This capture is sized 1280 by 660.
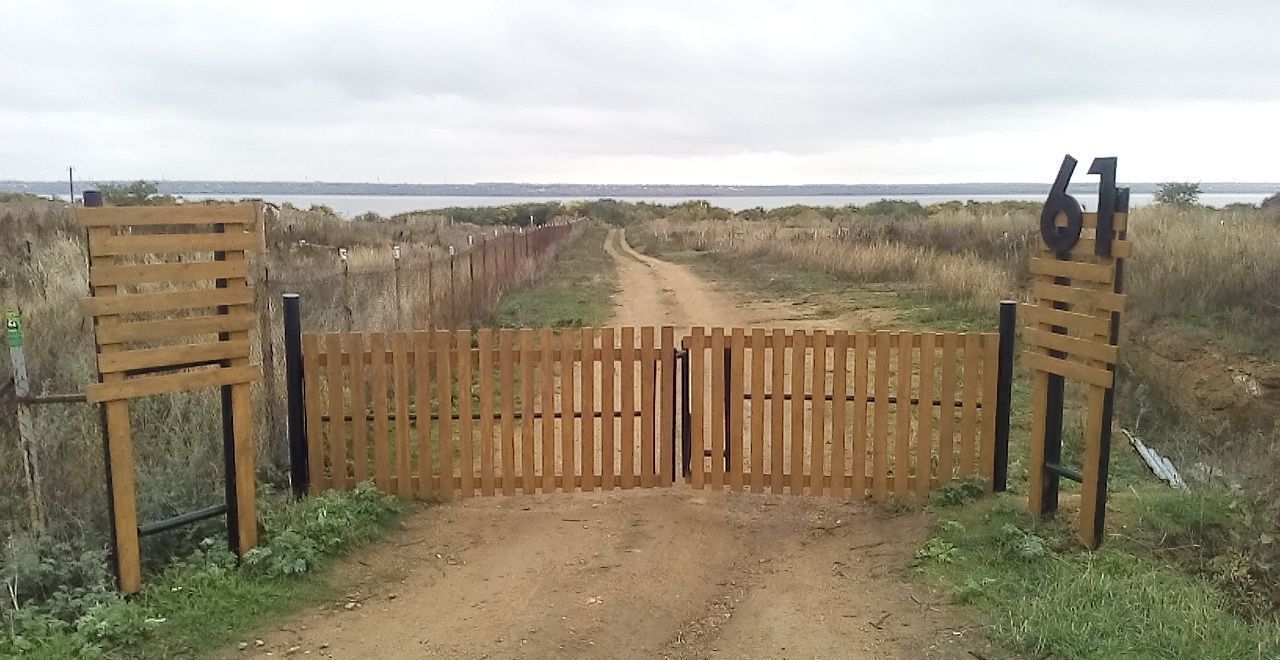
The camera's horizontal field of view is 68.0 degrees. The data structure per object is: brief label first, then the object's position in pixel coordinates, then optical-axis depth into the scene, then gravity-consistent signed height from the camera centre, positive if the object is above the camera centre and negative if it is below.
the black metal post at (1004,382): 7.08 -1.29
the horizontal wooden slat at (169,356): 5.35 -0.84
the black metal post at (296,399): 6.79 -1.37
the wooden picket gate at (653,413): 7.07 -1.54
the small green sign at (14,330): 5.51 -0.69
